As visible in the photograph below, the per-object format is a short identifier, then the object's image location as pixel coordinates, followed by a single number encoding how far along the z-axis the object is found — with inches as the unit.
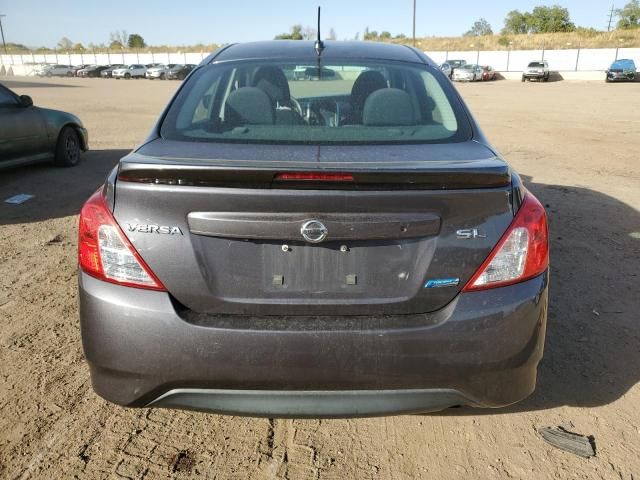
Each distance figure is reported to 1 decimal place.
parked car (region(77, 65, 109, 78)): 2414.4
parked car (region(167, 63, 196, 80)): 2089.1
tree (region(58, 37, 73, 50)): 5049.2
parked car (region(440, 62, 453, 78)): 1775.1
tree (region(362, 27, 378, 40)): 3291.3
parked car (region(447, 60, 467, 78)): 1849.2
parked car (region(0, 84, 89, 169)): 292.4
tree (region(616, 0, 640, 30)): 3563.0
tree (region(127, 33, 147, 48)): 4404.5
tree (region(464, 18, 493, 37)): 4886.8
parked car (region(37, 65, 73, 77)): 2452.0
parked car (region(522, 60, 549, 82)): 1734.7
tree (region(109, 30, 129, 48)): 4543.3
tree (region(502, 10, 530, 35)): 3932.1
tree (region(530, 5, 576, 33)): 3651.6
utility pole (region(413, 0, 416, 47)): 2338.8
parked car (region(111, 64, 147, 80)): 2243.4
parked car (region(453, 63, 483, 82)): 1737.2
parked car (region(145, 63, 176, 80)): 2122.3
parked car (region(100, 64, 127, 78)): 2385.6
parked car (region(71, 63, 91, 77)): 2441.4
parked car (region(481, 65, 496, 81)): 1824.6
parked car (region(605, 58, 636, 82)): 1583.4
